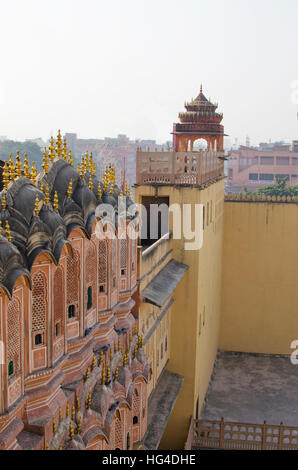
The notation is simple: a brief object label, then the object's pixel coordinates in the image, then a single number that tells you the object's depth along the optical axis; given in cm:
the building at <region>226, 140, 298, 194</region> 7075
